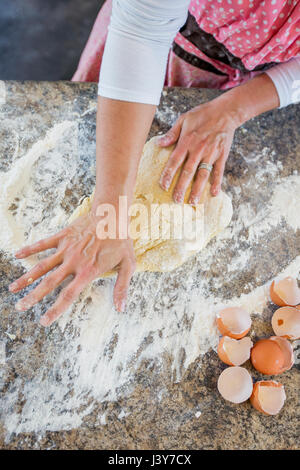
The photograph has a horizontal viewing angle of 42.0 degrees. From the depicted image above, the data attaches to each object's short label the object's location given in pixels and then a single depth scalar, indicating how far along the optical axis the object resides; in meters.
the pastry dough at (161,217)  0.93
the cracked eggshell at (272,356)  0.83
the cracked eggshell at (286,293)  0.91
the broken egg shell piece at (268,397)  0.80
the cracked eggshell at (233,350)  0.84
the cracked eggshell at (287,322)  0.88
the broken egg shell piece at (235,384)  0.81
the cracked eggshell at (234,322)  0.86
